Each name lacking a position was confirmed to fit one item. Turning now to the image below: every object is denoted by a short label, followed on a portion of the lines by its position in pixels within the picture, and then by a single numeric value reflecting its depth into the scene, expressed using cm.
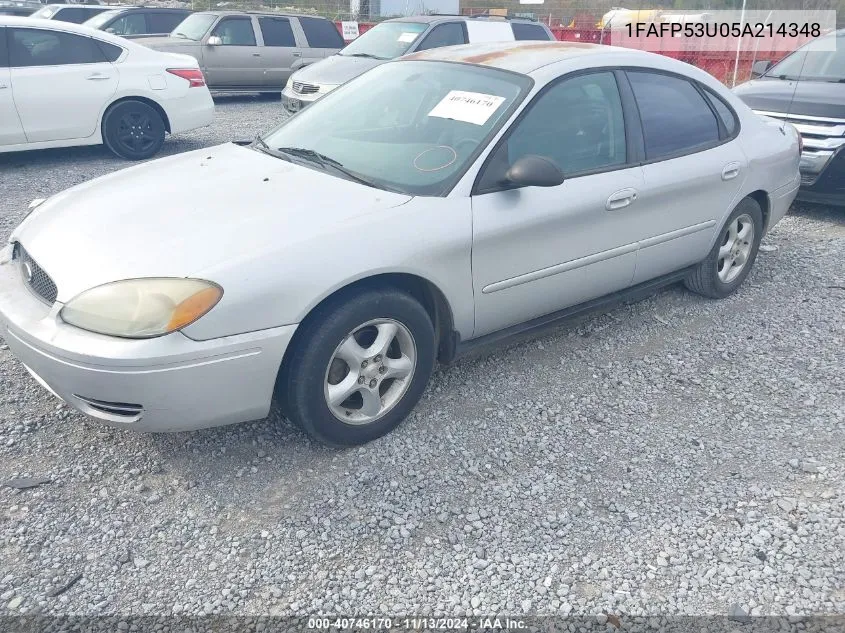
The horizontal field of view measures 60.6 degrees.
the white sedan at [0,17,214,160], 727
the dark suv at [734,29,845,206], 646
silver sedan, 260
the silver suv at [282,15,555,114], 961
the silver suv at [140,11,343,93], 1238
